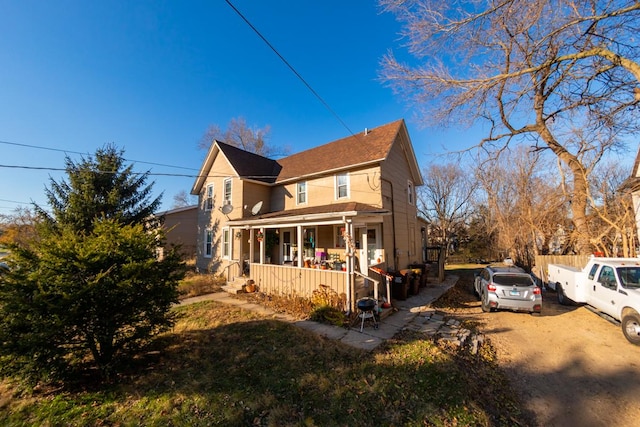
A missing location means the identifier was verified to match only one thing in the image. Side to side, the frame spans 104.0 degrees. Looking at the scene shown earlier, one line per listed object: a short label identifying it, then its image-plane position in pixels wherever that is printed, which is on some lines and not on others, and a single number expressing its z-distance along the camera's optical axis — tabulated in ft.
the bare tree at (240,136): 102.47
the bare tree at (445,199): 101.35
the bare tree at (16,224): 77.01
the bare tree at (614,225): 36.32
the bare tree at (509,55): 18.49
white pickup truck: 20.39
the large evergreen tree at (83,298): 13.80
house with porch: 32.65
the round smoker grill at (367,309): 23.09
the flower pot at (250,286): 36.94
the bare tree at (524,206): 51.39
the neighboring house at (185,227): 73.67
